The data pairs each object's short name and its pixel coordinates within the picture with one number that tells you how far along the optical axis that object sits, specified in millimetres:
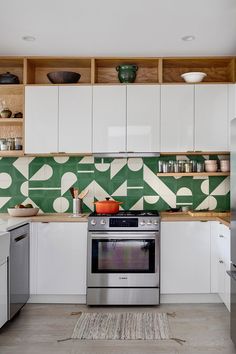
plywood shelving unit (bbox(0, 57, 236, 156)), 4336
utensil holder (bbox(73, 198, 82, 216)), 4309
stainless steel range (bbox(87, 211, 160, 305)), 3928
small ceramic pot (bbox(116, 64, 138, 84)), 4273
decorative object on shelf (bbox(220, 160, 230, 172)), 4387
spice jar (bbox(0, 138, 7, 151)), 4375
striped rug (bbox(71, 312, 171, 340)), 3219
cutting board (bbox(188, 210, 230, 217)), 4156
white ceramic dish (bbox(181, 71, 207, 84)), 4215
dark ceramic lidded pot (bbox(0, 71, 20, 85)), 4289
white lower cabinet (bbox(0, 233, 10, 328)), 3119
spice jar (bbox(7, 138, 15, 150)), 4371
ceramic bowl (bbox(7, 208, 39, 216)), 4113
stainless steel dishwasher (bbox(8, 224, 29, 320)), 3346
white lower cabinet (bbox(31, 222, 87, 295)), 3969
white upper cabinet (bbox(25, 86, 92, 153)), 4238
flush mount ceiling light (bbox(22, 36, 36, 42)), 3668
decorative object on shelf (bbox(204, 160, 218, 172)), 4395
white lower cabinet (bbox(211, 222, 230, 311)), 3611
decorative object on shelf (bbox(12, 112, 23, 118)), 4371
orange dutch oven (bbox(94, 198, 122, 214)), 4125
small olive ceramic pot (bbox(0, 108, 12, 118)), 4375
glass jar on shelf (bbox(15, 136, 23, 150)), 4367
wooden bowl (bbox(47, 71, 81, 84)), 4242
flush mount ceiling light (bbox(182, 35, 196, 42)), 3643
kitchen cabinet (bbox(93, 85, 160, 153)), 4230
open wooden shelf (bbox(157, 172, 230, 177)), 4344
